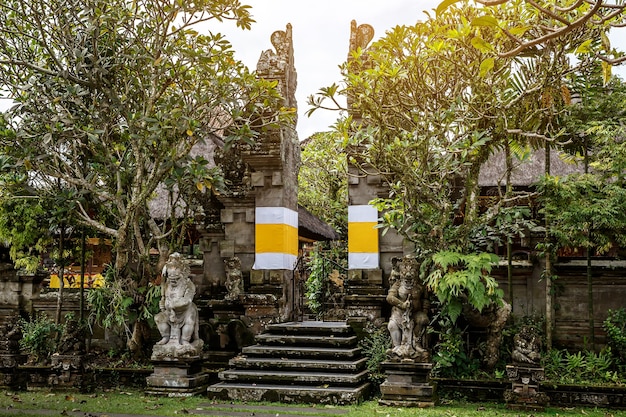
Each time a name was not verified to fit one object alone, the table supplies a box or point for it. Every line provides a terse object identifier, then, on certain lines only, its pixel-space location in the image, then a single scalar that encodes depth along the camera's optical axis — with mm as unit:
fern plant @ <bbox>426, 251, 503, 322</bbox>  8367
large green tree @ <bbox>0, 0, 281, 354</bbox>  9078
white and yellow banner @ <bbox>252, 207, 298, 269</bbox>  10977
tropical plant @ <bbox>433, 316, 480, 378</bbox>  9070
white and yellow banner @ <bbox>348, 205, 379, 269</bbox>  10703
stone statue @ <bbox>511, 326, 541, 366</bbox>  8148
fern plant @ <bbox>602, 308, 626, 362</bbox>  9001
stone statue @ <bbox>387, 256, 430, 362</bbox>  8602
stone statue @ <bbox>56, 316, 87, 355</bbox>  9633
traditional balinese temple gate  9641
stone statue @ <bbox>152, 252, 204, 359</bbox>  9289
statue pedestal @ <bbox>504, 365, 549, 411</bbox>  8023
